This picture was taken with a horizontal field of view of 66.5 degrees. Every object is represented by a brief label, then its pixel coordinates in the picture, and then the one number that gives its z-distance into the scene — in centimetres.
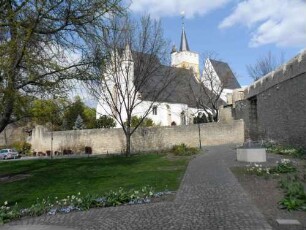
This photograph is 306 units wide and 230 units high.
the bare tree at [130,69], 1693
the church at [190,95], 3161
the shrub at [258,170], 797
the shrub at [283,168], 811
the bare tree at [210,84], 3074
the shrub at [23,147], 3135
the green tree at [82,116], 3186
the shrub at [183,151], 1536
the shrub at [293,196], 486
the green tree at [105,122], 2965
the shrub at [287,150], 1156
